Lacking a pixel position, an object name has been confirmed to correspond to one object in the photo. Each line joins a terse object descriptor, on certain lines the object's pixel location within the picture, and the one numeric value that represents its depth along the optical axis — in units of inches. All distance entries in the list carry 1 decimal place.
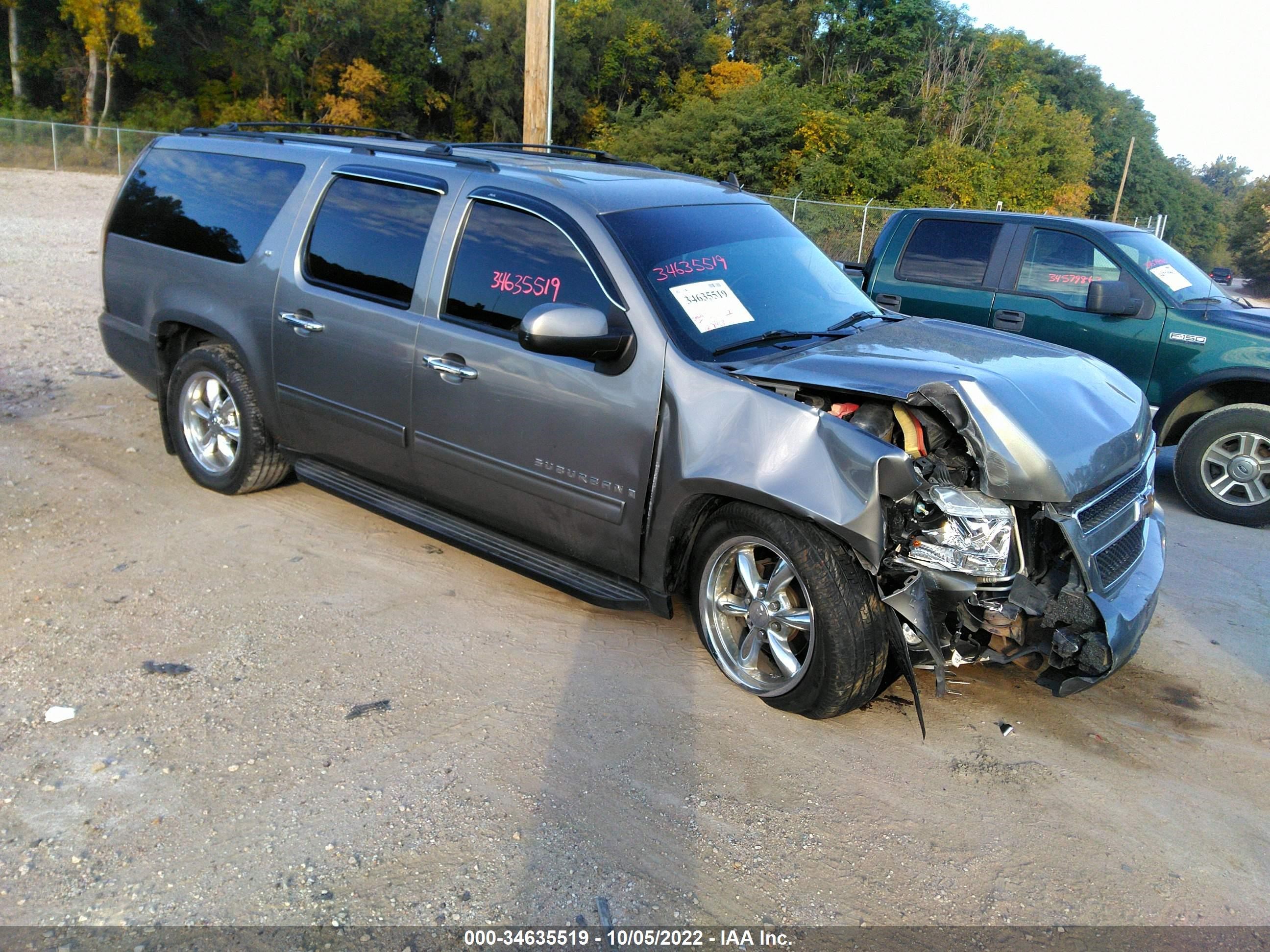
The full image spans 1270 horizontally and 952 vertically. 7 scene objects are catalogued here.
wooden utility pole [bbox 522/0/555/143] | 378.0
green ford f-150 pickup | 263.9
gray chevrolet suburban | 140.1
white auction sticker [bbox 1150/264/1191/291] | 281.0
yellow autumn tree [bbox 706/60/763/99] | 1980.8
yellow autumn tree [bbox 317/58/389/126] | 1804.9
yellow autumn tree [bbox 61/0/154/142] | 1503.4
